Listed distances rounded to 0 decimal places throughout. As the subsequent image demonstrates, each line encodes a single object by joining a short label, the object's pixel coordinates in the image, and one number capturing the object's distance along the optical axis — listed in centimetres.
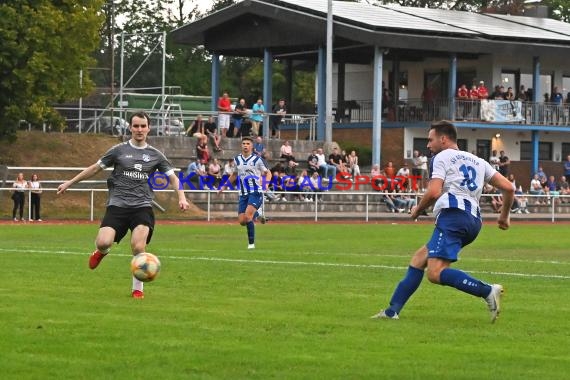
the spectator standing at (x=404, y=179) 4744
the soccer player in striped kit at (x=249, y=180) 2606
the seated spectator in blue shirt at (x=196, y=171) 4312
